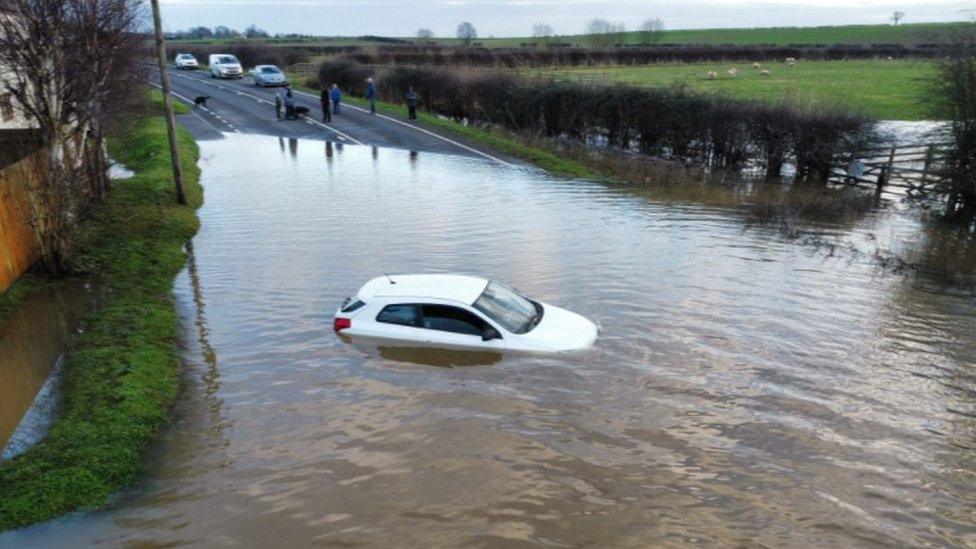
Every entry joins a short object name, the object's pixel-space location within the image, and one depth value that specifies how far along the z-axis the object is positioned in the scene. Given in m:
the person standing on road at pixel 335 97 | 40.94
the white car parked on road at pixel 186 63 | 70.81
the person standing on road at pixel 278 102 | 38.97
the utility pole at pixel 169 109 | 19.33
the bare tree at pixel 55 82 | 14.22
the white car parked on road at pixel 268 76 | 53.78
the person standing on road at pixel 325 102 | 37.47
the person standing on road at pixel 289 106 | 38.81
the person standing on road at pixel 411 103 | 39.00
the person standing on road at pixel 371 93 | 40.66
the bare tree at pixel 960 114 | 21.95
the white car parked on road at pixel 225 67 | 61.25
